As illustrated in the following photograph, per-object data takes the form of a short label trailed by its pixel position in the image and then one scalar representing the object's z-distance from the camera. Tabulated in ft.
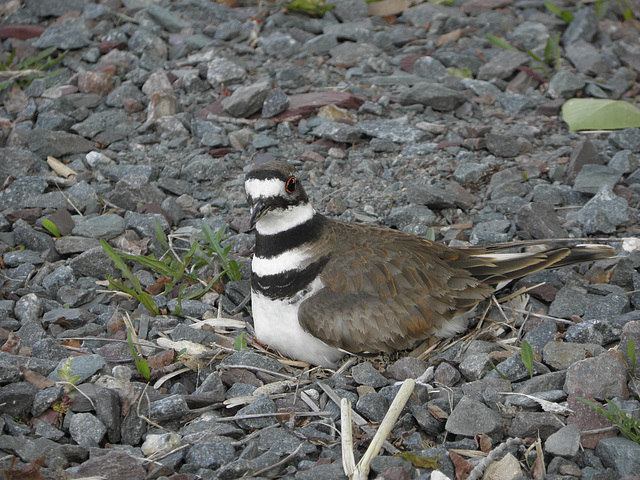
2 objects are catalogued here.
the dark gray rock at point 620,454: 20.72
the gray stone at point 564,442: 21.71
